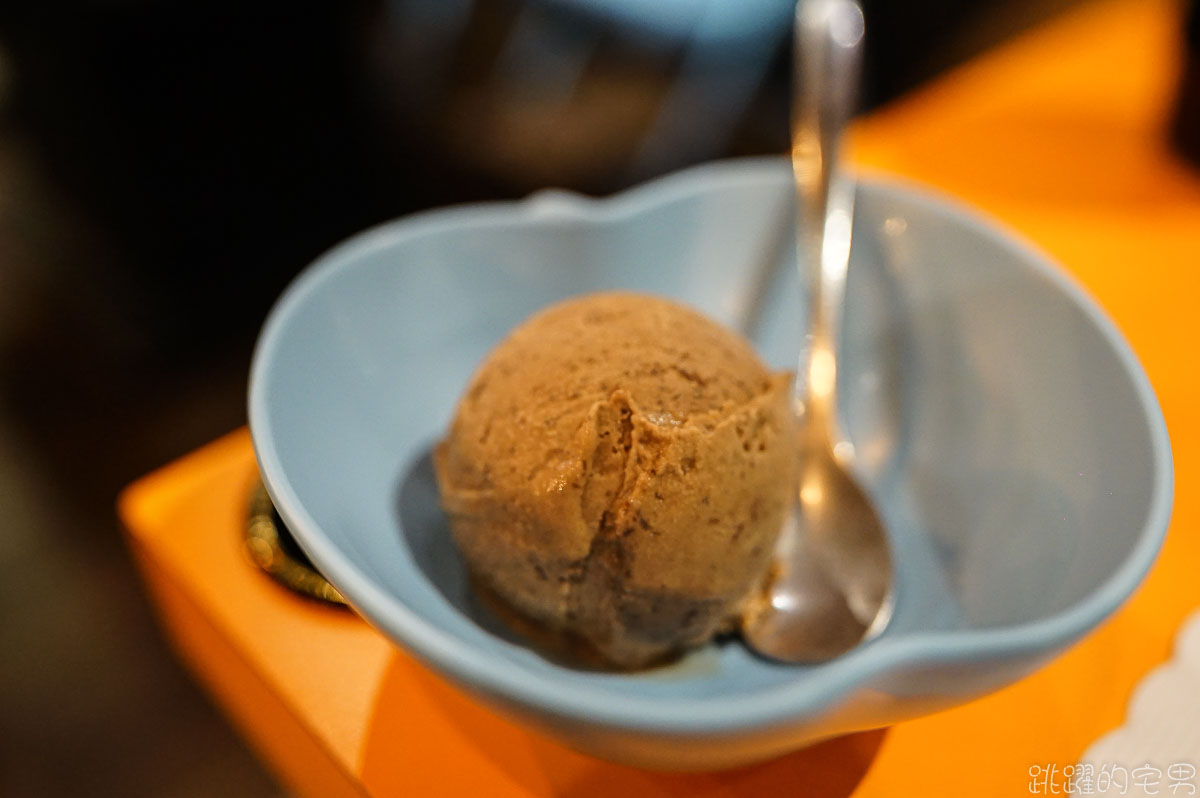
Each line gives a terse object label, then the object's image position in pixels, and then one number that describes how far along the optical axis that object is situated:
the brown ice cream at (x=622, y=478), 0.27
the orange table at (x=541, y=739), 0.27
